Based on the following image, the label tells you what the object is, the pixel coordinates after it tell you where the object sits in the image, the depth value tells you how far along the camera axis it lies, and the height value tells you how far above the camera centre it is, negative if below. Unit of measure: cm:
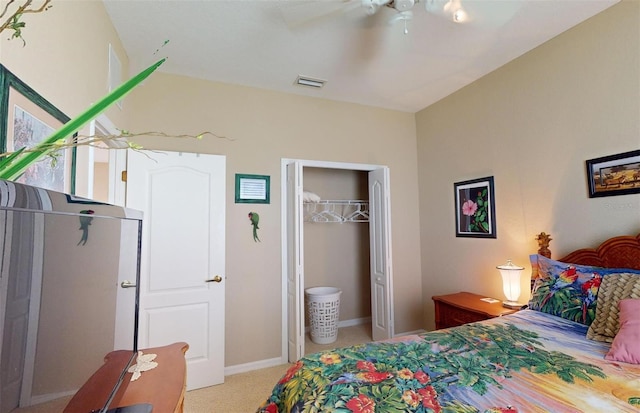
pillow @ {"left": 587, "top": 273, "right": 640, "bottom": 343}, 163 -45
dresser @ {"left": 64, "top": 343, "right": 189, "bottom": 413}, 85 -59
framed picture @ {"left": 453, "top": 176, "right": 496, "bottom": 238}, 299 +18
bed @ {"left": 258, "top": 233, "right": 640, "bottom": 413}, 116 -66
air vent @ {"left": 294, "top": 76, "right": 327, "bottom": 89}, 306 +151
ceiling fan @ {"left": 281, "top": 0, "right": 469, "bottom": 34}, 172 +128
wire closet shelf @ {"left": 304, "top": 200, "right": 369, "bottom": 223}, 402 +23
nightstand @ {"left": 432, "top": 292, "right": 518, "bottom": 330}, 249 -72
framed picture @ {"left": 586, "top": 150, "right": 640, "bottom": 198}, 201 +34
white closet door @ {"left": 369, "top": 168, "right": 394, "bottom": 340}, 349 -34
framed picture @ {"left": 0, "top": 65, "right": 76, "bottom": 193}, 99 +40
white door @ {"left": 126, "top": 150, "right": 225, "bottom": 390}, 261 -22
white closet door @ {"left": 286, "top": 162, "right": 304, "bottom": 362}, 303 -40
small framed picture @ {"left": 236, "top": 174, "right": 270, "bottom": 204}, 308 +42
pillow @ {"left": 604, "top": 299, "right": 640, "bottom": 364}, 141 -55
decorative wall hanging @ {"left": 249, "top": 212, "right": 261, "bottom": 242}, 310 +7
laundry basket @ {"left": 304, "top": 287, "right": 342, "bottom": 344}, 355 -104
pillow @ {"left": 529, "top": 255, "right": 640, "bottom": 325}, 185 -43
